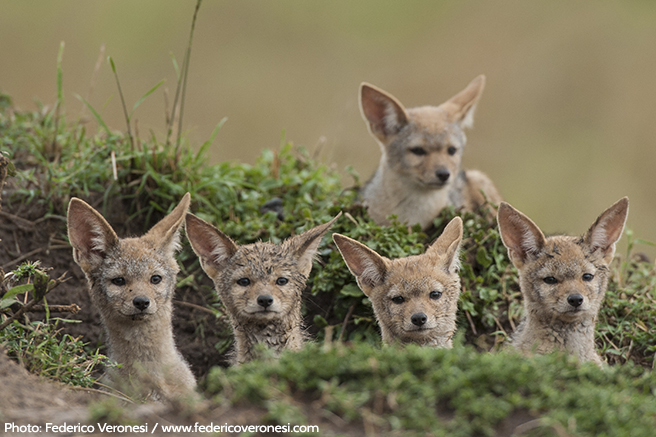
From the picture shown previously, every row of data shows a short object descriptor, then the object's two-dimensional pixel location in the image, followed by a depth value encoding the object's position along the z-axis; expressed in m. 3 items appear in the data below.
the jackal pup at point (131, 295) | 10.66
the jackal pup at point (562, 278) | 10.60
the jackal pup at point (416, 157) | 15.58
